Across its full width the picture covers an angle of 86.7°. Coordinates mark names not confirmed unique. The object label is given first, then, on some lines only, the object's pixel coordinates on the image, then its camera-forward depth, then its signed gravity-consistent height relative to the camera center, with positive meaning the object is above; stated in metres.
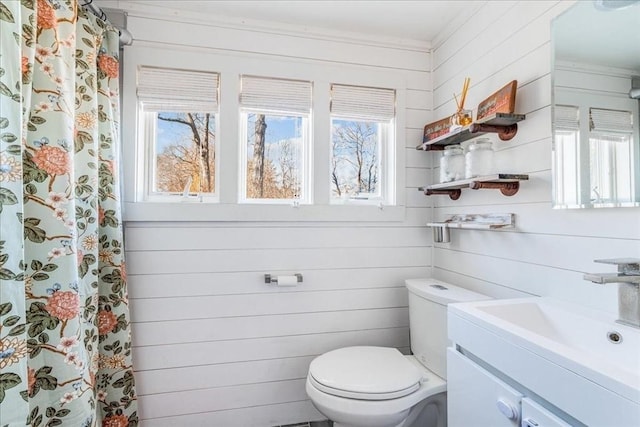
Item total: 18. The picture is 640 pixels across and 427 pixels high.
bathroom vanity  0.66 -0.36
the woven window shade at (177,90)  1.70 +0.65
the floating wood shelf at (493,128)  1.32 +0.38
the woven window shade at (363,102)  1.90 +0.66
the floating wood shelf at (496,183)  1.31 +0.14
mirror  1.00 +0.36
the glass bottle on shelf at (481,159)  1.47 +0.25
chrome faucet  0.89 -0.19
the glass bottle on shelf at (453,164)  1.64 +0.26
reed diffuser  1.57 +0.48
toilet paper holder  1.77 -0.32
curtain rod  1.42 +0.89
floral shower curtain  0.90 -0.02
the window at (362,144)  1.92 +0.44
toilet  1.34 -0.68
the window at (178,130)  1.71 +0.47
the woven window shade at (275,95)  1.80 +0.67
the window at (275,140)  1.82 +0.44
